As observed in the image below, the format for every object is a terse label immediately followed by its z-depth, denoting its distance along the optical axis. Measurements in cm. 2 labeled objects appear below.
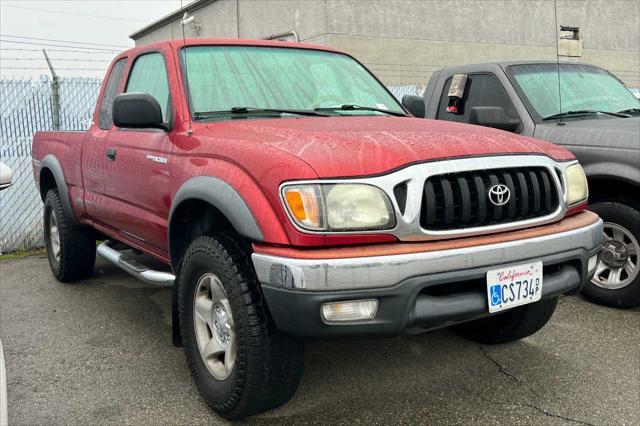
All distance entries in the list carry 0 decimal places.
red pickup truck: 236
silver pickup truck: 429
